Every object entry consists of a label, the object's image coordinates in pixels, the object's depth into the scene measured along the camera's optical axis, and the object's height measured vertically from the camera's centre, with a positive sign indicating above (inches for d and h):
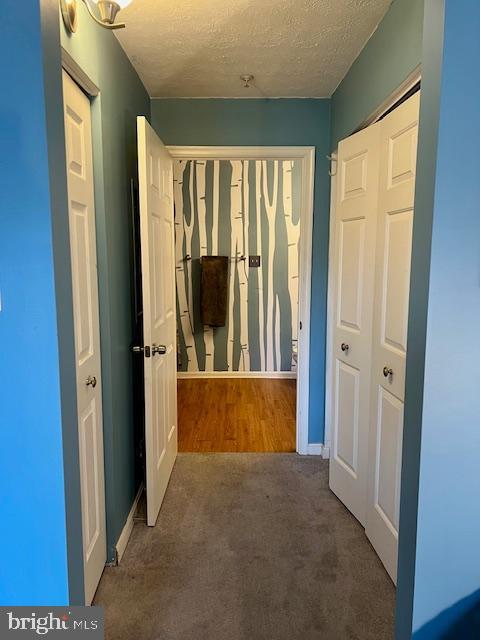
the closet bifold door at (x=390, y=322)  69.1 -10.3
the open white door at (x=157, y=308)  83.9 -10.1
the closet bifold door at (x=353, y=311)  84.9 -10.3
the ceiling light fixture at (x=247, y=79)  98.2 +40.9
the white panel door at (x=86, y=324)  62.7 -9.6
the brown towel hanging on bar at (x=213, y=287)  192.4 -11.2
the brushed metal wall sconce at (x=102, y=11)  56.0 +32.3
